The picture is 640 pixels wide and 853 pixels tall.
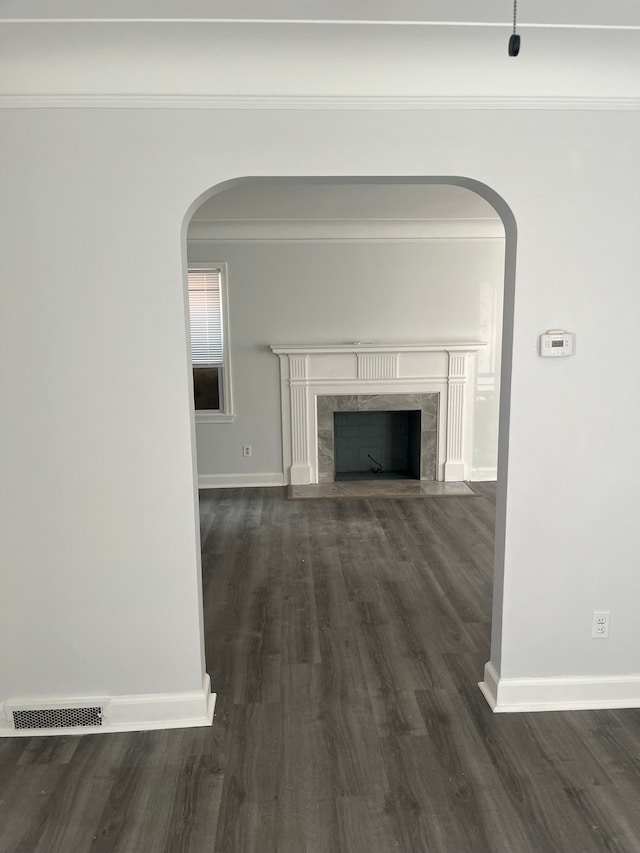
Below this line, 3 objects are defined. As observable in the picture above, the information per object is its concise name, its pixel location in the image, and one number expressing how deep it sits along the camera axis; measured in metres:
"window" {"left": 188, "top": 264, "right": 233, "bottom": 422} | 6.29
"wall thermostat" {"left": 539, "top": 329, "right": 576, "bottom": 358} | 2.53
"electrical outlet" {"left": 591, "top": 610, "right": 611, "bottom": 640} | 2.75
